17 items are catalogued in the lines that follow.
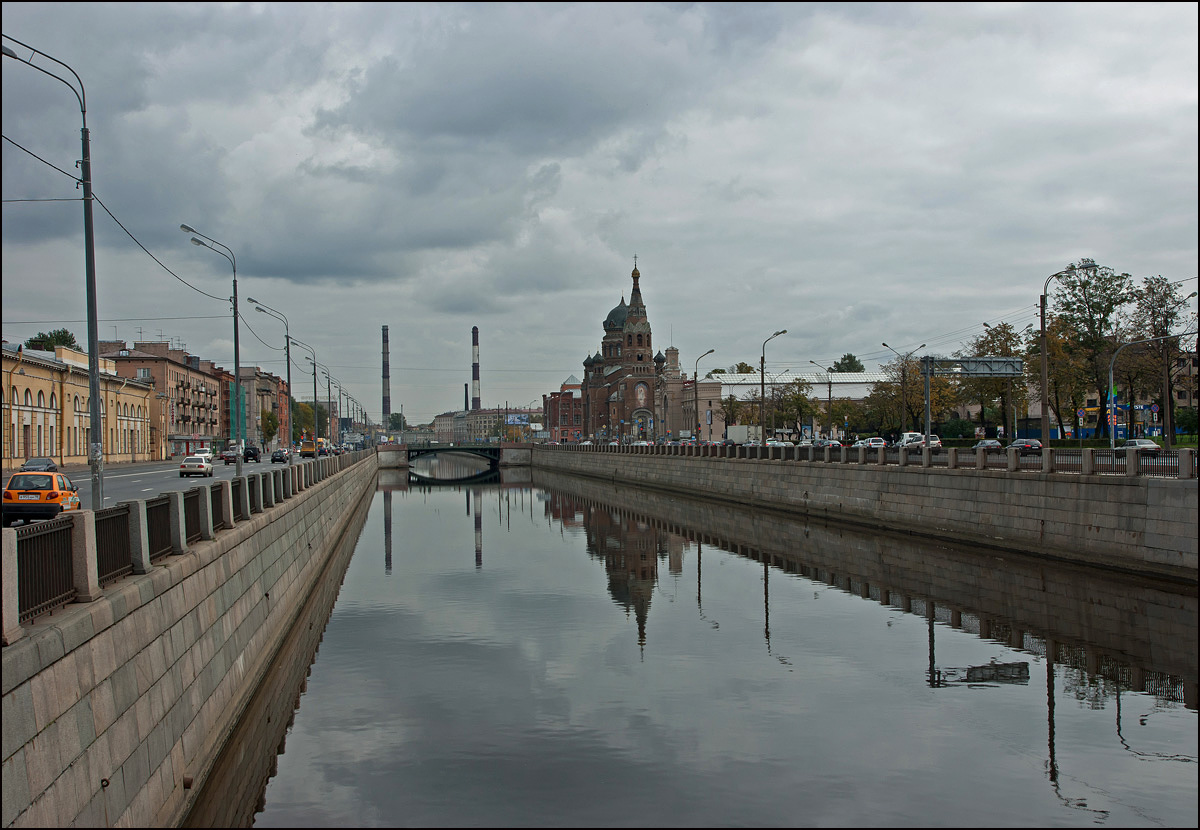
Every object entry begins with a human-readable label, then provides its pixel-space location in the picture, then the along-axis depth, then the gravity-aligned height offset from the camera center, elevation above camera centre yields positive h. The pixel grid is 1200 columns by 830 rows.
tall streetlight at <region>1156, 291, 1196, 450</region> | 49.75 +0.33
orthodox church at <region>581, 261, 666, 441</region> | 187.38 +7.90
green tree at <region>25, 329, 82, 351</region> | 114.41 +12.37
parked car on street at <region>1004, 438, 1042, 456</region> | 35.31 -1.24
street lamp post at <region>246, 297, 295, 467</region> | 54.74 +4.91
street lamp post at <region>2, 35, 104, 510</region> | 17.34 +2.23
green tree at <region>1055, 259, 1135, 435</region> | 68.56 +7.65
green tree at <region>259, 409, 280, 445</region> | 168.62 +1.65
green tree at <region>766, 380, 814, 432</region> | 124.19 +2.17
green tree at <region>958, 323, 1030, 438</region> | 70.75 +4.63
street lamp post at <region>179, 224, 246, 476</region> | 31.55 +3.93
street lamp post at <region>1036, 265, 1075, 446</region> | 37.94 +0.58
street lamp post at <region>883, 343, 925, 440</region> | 81.06 +2.85
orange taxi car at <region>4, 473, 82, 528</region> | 27.56 -1.63
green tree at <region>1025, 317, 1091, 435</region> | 67.19 +3.55
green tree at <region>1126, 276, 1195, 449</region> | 59.19 +6.05
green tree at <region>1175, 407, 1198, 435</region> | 85.81 -0.60
